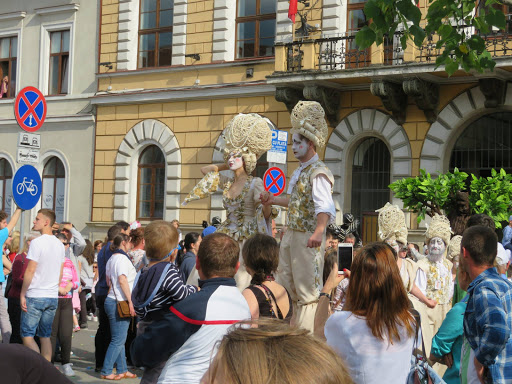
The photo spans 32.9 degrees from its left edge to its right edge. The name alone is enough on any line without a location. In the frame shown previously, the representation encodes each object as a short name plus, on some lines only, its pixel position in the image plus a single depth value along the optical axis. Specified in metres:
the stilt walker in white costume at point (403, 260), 8.55
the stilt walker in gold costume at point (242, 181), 7.34
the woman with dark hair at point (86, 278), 15.60
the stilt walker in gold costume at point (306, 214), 6.70
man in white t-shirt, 9.62
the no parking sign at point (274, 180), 15.87
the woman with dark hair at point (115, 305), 10.24
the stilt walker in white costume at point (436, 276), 9.59
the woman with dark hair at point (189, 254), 10.31
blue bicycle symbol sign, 10.72
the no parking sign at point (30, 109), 11.13
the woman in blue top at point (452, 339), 5.37
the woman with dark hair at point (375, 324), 4.33
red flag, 22.00
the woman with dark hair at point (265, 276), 5.57
